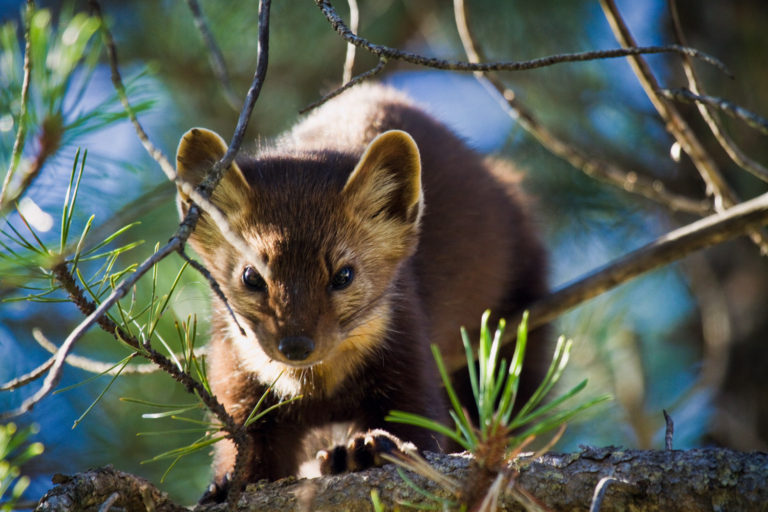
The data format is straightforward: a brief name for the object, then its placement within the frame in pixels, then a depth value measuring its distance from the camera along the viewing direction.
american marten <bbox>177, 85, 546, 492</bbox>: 6.07
